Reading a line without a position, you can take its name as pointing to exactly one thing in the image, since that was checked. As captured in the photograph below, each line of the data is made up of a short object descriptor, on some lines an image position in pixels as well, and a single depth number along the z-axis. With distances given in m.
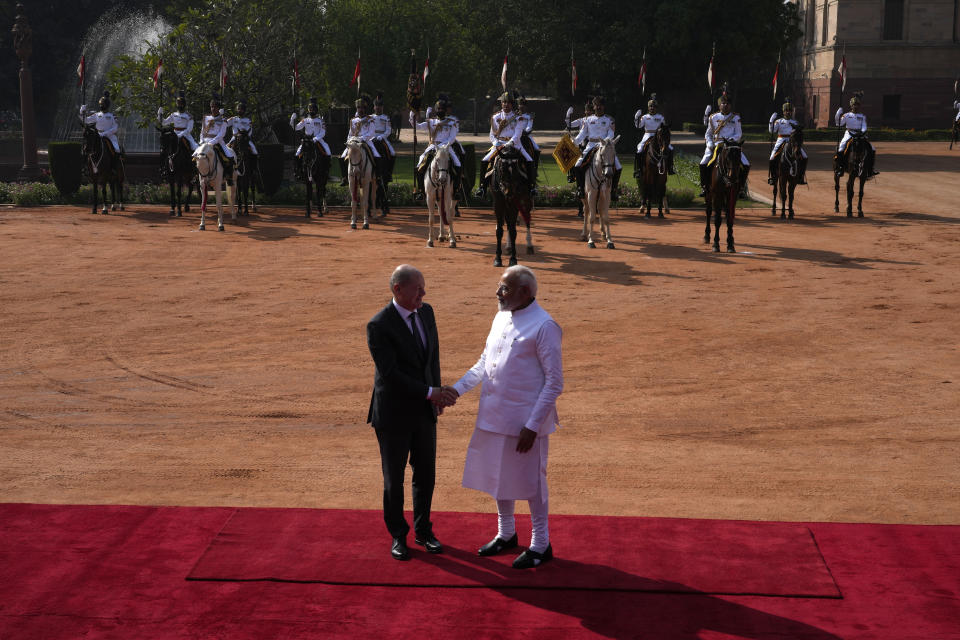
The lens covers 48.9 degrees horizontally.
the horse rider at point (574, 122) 23.23
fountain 46.47
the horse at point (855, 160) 26.36
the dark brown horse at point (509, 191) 19.97
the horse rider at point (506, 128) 19.70
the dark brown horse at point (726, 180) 21.23
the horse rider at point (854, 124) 26.23
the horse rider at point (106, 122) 27.75
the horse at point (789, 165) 26.55
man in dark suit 6.94
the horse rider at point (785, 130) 26.45
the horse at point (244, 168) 27.75
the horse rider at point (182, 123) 27.22
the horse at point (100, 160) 27.75
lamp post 34.69
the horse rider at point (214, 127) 25.20
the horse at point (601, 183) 21.73
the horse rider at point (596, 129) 21.88
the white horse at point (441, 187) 21.91
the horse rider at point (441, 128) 22.17
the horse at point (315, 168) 27.44
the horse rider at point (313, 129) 27.33
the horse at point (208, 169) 25.02
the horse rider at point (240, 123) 27.61
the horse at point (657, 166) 27.03
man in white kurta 6.69
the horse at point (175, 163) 27.44
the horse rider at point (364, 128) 25.97
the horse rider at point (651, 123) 27.17
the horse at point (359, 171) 25.58
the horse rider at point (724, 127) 21.56
